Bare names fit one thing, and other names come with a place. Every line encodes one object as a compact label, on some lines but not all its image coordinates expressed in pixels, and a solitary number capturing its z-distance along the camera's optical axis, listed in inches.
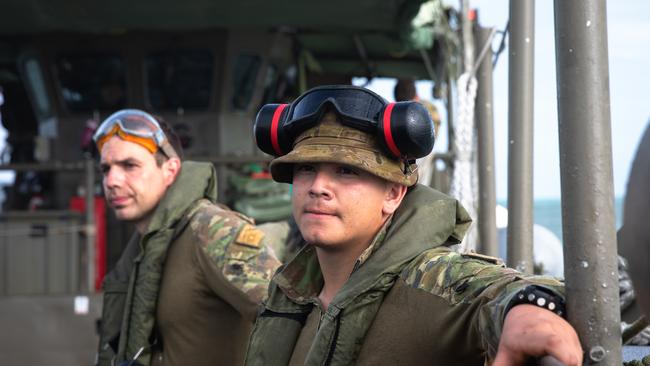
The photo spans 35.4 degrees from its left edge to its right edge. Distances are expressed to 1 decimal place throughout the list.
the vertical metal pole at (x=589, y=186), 75.0
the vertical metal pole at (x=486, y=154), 203.5
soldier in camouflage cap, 95.3
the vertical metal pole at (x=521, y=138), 165.2
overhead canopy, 412.5
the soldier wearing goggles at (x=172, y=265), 170.9
